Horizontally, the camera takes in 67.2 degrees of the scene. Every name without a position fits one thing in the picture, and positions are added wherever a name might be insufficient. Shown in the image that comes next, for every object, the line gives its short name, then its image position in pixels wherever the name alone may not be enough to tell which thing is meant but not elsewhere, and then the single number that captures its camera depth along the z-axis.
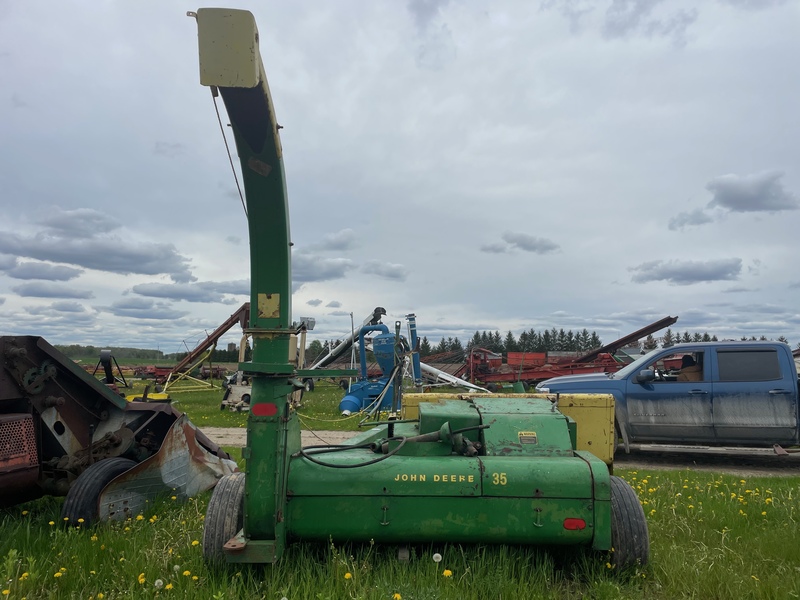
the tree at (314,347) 45.75
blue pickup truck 8.95
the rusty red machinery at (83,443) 4.89
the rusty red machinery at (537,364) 21.03
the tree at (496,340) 56.62
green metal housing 3.76
